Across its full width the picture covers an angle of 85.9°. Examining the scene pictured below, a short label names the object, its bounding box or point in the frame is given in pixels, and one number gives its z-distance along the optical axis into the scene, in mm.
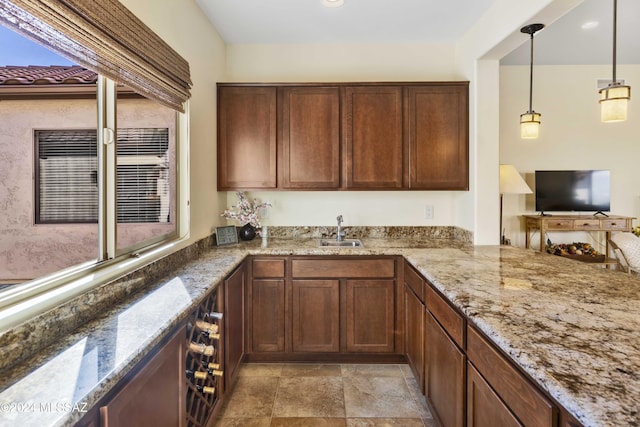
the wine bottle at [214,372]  1795
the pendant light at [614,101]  2197
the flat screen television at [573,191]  4340
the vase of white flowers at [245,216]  3037
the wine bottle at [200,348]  1539
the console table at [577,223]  4117
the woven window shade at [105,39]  1049
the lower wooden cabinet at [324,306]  2672
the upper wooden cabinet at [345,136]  2930
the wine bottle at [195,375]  1599
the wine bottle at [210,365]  1758
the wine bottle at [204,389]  1694
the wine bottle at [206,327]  1619
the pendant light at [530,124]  2988
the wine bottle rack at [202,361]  1573
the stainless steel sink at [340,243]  3054
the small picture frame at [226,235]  2846
